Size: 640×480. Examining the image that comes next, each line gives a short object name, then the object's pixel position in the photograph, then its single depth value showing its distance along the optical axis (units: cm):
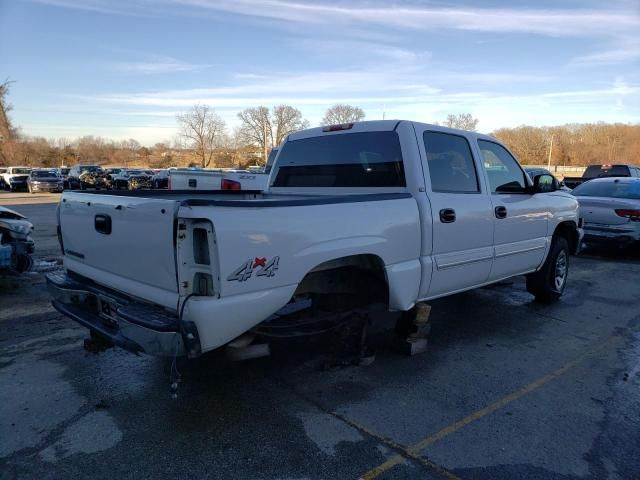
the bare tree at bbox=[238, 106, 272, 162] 8006
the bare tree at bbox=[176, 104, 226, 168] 8338
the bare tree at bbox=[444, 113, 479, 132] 7586
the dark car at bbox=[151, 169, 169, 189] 3434
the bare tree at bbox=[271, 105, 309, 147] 7916
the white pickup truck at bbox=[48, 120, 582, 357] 292
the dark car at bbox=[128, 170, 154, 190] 3344
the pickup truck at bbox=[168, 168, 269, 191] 1238
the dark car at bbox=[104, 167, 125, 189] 3424
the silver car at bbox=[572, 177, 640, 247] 967
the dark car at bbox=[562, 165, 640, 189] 1808
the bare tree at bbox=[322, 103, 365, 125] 8200
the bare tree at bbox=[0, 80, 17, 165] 5981
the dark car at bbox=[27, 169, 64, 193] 3183
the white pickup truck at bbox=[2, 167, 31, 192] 3456
